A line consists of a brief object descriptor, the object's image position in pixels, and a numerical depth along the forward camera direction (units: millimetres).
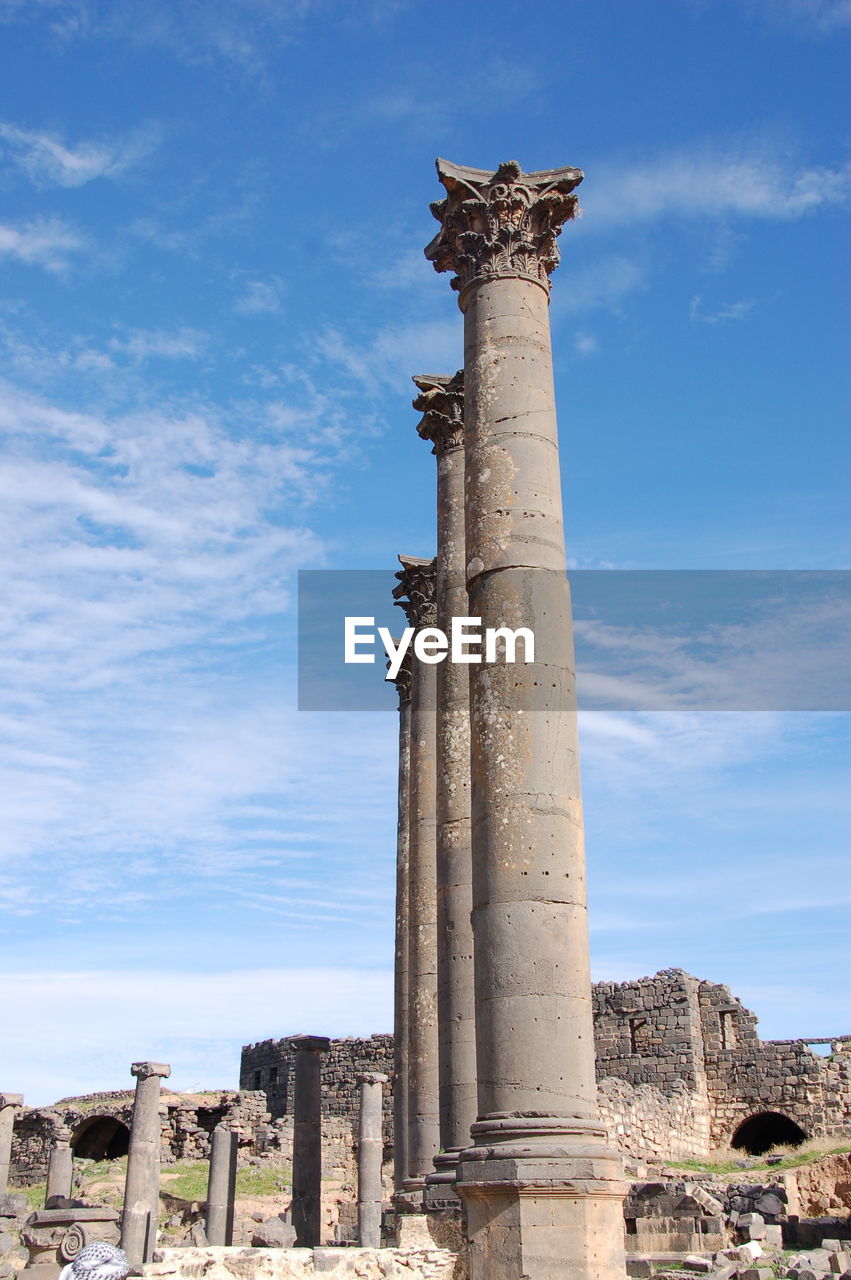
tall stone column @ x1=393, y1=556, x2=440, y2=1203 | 15898
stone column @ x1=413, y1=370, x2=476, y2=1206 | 12945
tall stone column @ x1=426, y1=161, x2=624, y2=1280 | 8078
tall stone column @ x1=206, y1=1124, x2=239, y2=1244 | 21891
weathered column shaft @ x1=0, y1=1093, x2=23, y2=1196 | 27000
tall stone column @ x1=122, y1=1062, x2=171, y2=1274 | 18641
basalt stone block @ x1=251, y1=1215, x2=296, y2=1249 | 20812
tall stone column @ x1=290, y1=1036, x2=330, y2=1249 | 17906
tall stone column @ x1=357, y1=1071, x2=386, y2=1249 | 20297
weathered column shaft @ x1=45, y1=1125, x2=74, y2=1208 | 26641
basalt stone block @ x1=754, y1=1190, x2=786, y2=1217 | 18328
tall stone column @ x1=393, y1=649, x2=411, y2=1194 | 17578
